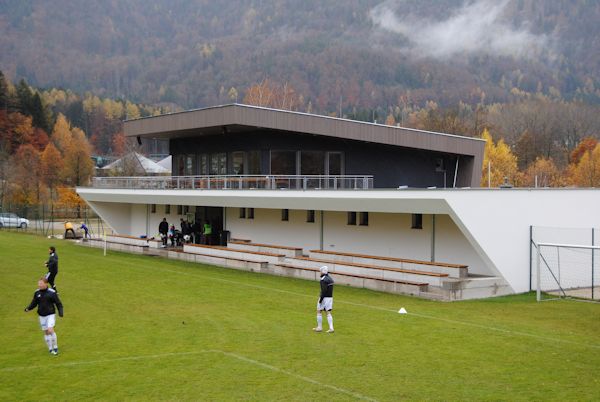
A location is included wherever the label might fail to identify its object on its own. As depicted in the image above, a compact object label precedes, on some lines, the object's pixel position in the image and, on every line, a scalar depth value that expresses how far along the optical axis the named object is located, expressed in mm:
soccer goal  25953
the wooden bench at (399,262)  25422
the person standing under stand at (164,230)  40500
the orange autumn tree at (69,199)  74375
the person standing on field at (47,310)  15203
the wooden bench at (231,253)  32344
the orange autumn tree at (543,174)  73312
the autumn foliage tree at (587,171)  73188
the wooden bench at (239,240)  37009
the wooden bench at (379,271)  24969
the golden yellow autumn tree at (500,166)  73000
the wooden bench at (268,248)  32812
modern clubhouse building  25266
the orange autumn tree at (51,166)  97750
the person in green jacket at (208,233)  39588
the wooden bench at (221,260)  32125
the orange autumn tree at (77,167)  93138
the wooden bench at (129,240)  41719
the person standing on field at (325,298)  17047
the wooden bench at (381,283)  24734
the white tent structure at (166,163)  66650
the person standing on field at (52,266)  24031
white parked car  61844
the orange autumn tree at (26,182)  80062
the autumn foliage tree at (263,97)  88925
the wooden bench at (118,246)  40625
